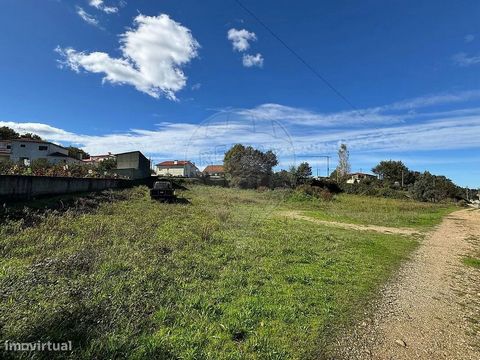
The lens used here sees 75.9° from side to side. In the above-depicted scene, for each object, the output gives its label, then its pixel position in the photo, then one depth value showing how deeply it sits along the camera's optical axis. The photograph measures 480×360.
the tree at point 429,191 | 50.06
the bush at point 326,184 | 40.42
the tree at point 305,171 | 40.01
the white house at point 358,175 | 102.00
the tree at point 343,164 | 69.38
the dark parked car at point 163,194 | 18.67
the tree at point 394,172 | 82.81
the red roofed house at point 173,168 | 64.06
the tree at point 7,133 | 60.81
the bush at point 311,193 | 31.71
